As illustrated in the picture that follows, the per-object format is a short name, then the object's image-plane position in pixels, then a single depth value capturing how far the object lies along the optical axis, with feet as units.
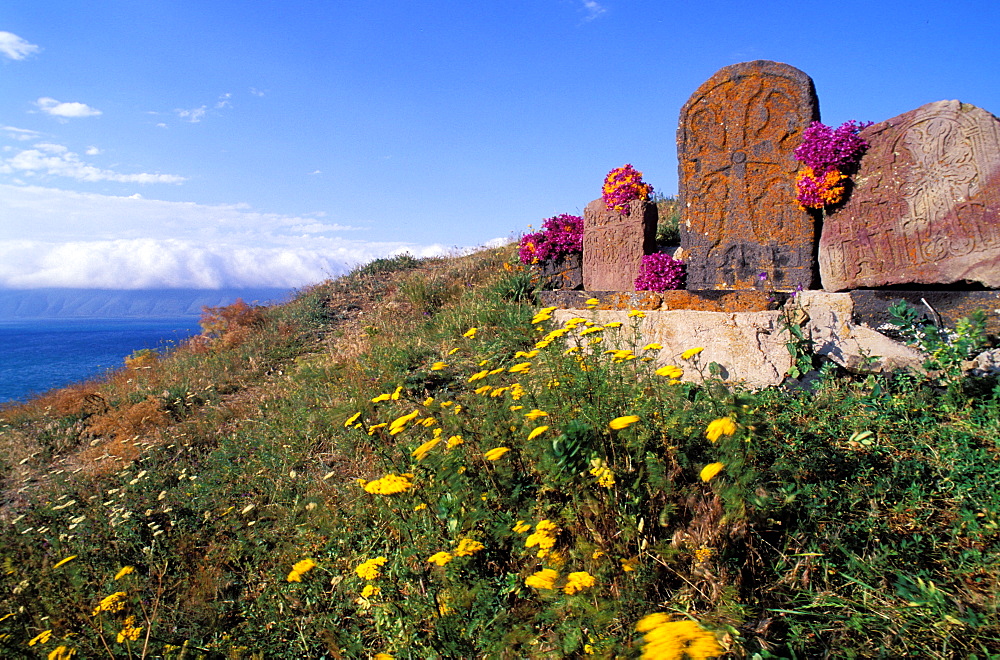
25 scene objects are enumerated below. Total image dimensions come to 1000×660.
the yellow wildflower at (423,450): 7.83
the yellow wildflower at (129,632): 7.72
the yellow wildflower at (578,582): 6.07
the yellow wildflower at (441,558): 7.26
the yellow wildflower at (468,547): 7.73
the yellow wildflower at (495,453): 7.76
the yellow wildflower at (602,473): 7.22
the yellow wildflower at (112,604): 8.38
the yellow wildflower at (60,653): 7.64
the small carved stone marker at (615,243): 20.51
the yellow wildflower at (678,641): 4.28
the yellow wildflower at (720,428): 6.40
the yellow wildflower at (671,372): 8.80
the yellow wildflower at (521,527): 7.72
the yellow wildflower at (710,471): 6.37
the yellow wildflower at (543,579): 6.28
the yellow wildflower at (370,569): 7.48
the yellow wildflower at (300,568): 7.86
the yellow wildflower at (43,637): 7.95
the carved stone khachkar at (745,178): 16.42
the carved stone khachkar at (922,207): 13.61
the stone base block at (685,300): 15.99
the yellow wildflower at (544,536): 7.02
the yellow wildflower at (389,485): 8.00
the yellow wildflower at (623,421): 7.15
